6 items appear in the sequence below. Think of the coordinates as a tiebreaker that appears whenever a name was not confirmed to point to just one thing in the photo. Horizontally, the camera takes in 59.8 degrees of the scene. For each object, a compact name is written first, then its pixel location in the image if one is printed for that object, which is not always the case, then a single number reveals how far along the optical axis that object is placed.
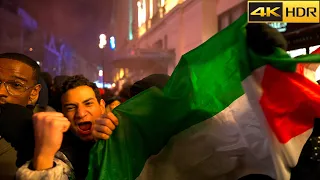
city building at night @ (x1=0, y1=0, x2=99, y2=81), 27.56
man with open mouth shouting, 1.16
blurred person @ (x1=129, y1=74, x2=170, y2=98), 1.94
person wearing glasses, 1.39
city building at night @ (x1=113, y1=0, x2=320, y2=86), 4.63
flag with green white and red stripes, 1.15
